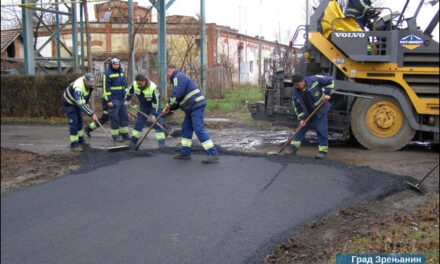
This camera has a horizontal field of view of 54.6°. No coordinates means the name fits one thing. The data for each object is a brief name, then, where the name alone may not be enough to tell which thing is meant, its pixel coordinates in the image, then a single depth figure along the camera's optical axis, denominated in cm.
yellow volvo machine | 779
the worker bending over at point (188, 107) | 662
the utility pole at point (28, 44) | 1030
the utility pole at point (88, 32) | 1195
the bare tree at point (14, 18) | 1695
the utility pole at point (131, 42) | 1433
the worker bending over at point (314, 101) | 717
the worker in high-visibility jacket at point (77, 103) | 752
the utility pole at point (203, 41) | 1750
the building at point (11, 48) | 1894
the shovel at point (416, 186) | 555
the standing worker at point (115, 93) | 870
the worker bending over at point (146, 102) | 791
